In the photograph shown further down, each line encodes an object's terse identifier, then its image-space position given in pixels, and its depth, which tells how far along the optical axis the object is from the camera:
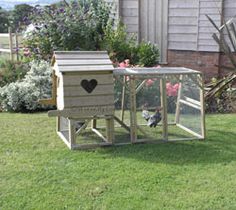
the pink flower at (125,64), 7.89
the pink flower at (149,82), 5.94
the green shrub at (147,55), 9.30
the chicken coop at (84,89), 5.20
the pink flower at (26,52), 9.84
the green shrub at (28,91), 7.94
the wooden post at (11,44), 12.46
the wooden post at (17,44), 11.63
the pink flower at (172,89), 6.34
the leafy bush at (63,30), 9.16
